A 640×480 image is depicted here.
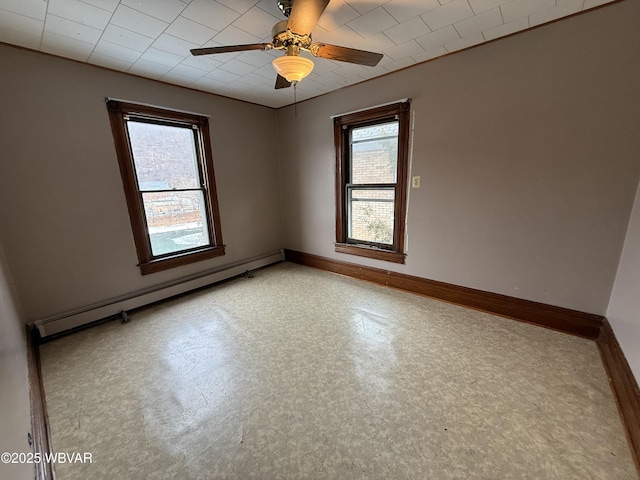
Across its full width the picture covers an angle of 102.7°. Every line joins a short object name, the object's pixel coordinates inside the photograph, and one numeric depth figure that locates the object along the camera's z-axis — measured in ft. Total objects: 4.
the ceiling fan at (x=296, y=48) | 4.67
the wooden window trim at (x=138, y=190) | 8.53
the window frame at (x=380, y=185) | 9.41
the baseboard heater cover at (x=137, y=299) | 7.71
